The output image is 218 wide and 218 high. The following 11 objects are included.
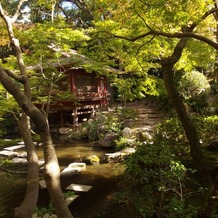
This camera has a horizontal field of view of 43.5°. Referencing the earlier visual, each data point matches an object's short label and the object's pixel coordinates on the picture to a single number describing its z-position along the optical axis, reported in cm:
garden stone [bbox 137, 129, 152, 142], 1336
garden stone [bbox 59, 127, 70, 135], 1984
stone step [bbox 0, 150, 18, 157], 1460
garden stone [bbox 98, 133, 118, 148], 1497
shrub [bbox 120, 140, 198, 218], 449
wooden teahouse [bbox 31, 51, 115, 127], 2014
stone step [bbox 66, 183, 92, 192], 888
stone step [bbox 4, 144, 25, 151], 1626
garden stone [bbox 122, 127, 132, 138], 1476
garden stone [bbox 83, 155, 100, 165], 1204
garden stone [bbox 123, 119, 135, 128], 1675
